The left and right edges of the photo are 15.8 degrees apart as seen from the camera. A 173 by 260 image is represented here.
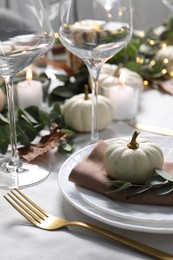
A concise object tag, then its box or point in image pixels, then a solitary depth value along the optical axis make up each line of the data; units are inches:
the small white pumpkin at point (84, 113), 42.1
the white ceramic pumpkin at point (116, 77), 46.4
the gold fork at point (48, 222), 28.6
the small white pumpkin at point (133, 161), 32.2
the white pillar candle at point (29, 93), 46.1
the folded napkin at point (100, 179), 31.0
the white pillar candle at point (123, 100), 45.0
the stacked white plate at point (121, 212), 29.3
